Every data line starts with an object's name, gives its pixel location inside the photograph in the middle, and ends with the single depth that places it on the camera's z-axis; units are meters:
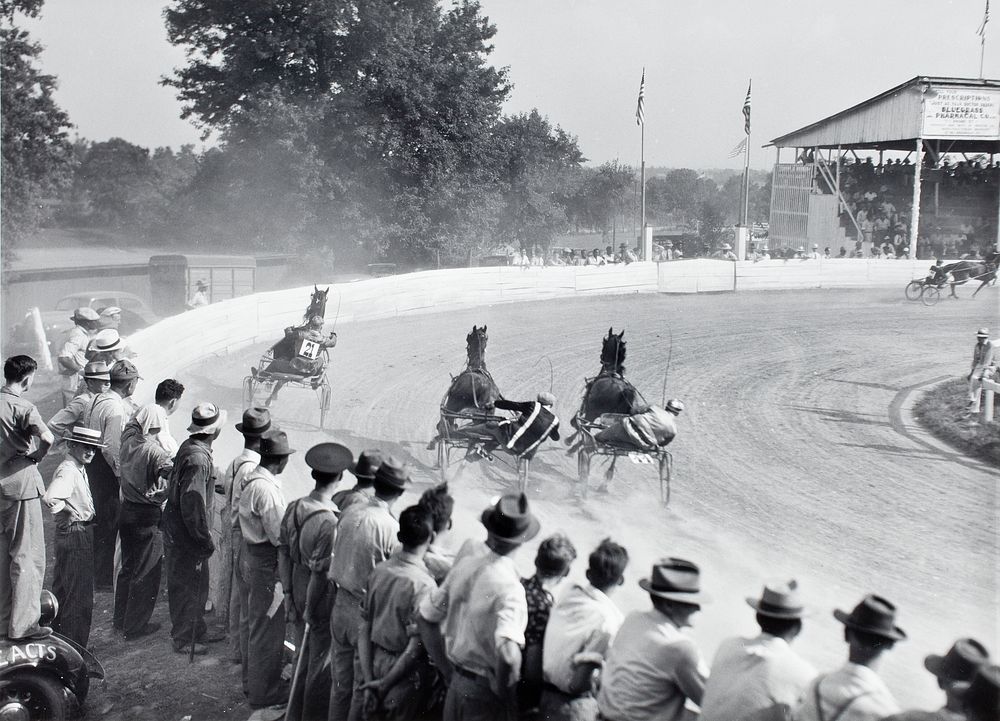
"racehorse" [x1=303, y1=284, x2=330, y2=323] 12.88
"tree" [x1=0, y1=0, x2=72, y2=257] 17.86
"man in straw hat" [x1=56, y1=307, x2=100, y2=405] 9.91
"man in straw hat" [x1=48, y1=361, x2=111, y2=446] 7.07
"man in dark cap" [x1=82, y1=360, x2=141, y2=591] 7.01
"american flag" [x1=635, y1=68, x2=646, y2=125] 15.98
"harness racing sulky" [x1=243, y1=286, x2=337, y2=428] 12.01
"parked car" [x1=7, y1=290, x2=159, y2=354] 17.31
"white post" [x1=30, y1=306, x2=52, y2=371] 16.31
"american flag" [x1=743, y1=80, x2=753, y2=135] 15.77
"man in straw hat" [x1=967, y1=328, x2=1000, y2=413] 10.75
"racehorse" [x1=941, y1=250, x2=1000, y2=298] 18.30
